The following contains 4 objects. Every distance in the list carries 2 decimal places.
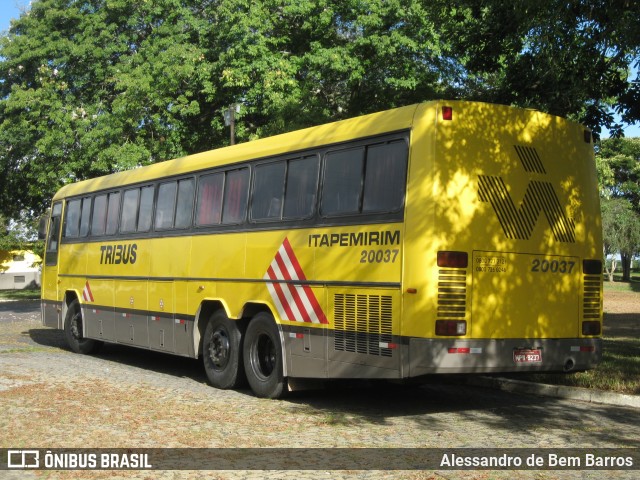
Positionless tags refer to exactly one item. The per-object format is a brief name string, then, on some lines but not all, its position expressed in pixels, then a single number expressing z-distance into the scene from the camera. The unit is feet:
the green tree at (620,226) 237.25
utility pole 82.64
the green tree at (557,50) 40.98
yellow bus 30.99
